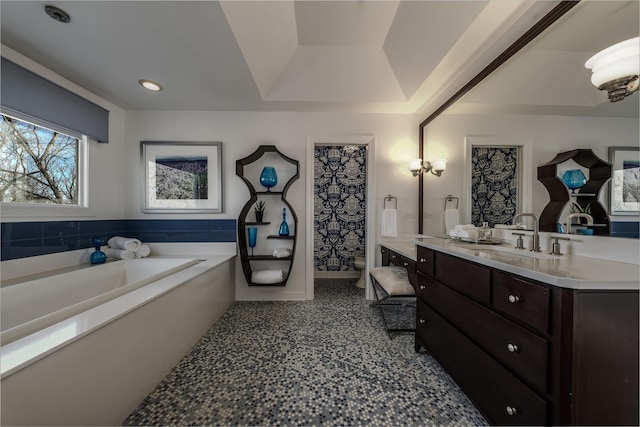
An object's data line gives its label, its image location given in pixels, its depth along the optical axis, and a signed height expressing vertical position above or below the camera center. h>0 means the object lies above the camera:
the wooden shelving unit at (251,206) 2.48 +0.02
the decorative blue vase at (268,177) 2.47 +0.38
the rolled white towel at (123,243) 2.23 -0.33
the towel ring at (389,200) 2.62 +0.13
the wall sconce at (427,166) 2.11 +0.48
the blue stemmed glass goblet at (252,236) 2.51 -0.29
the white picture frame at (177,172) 2.52 +0.44
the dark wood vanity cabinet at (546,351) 0.70 -0.51
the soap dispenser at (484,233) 1.57 -0.15
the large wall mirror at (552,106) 0.93 +0.62
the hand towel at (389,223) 2.55 -0.14
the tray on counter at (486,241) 1.48 -0.20
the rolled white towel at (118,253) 2.18 -0.43
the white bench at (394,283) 1.79 -0.62
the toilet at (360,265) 3.13 -0.80
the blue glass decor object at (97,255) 1.99 -0.41
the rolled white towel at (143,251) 2.28 -0.43
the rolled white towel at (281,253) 2.48 -0.48
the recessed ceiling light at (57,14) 1.26 +1.16
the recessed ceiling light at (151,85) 1.98 +1.15
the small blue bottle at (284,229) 2.53 -0.21
